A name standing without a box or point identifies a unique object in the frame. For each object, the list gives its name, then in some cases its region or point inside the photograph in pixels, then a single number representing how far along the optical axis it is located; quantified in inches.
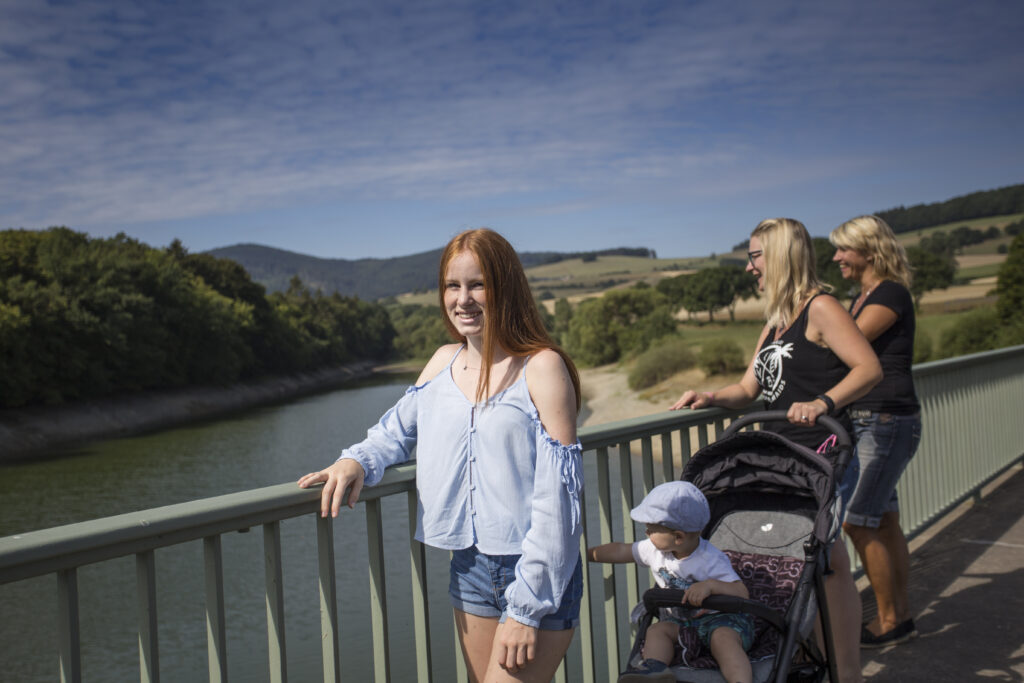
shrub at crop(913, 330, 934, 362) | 1740.9
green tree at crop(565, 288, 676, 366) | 3006.9
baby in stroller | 88.4
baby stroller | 90.6
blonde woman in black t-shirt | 136.3
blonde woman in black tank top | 114.3
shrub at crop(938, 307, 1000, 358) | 1562.5
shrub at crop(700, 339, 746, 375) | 1904.5
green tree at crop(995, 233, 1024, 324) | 1502.2
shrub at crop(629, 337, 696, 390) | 2042.3
